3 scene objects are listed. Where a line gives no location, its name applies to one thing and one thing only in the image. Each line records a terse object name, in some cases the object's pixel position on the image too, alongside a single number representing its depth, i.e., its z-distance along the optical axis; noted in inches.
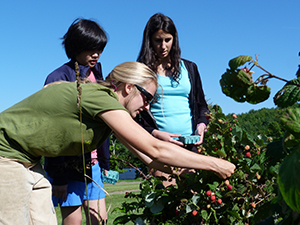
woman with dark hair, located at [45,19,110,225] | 99.7
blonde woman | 68.7
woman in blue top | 105.9
